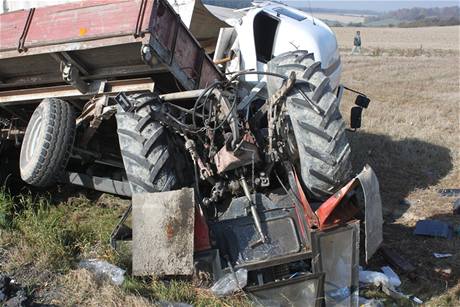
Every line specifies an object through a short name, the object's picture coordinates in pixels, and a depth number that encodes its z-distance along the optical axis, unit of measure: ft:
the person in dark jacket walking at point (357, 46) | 88.21
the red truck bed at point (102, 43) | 16.24
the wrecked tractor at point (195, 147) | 14.21
